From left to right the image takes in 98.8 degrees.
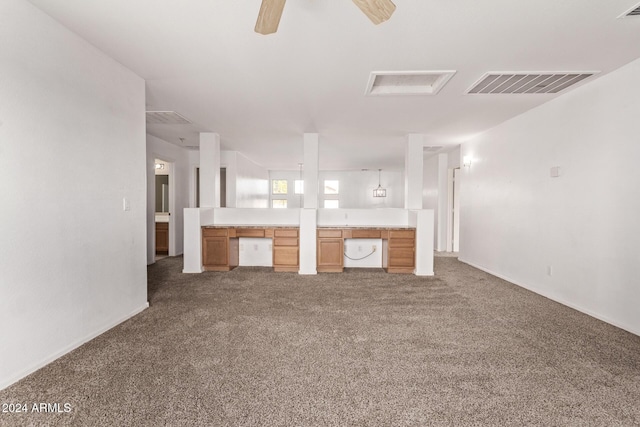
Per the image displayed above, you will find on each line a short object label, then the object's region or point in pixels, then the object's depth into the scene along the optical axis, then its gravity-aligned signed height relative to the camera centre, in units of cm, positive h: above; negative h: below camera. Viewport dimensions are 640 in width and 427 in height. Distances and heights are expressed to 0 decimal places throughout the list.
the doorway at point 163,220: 643 -39
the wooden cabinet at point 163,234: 666 -75
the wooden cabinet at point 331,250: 506 -83
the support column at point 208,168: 539 +71
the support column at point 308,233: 498 -51
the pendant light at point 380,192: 1038 +51
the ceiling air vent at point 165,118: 425 +141
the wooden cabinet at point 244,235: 507 -76
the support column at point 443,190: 729 +43
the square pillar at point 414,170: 532 +69
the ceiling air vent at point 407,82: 296 +147
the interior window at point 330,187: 1077 +71
